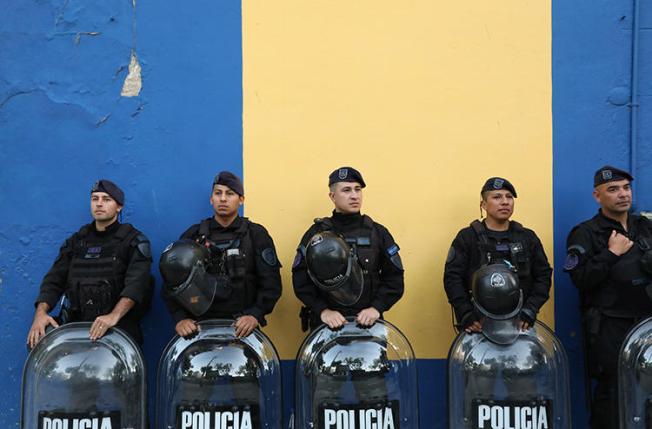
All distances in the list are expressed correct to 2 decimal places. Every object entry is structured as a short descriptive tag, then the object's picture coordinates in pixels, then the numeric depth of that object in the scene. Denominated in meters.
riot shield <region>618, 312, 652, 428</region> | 3.91
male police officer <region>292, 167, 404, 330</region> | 4.23
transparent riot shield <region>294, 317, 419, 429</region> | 3.87
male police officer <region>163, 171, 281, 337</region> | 4.22
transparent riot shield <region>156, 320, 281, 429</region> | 3.87
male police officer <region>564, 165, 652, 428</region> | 4.19
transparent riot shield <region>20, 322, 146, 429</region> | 3.84
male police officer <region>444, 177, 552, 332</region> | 4.36
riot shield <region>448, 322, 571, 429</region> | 3.92
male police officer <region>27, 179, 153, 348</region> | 4.27
